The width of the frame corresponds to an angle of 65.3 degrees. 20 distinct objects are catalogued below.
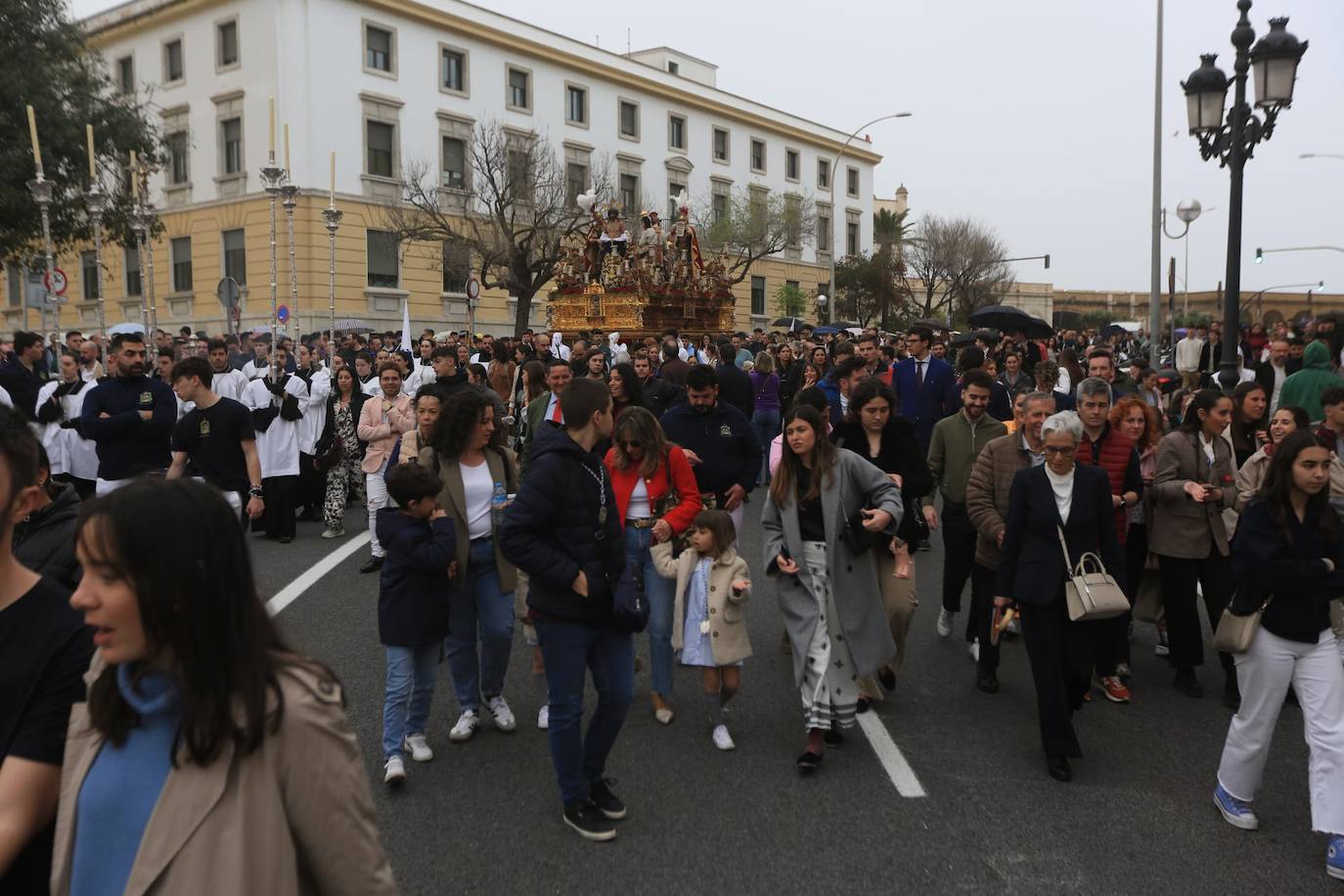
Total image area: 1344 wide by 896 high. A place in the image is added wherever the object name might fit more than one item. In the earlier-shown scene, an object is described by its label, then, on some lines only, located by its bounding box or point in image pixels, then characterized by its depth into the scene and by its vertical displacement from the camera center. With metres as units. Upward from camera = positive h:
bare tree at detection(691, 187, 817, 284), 44.94 +5.59
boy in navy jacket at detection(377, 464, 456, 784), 4.77 -1.07
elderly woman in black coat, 4.95 -0.98
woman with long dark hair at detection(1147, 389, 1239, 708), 6.00 -1.04
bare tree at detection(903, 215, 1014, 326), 62.75 +5.28
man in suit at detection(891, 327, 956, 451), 10.51 -0.35
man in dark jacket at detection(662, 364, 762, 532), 6.60 -0.56
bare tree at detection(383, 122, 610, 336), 33.41 +4.97
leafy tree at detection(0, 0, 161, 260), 22.17 +5.31
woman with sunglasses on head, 5.46 -0.78
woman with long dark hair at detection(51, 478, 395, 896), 1.72 -0.62
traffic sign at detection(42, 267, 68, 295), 15.45 +1.23
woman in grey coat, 5.03 -1.04
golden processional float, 24.09 +1.72
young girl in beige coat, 5.26 -1.29
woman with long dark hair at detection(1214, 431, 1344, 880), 4.22 -1.07
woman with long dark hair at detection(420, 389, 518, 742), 5.24 -0.97
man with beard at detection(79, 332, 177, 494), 7.23 -0.39
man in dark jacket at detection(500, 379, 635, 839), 4.09 -0.90
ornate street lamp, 11.51 +2.71
